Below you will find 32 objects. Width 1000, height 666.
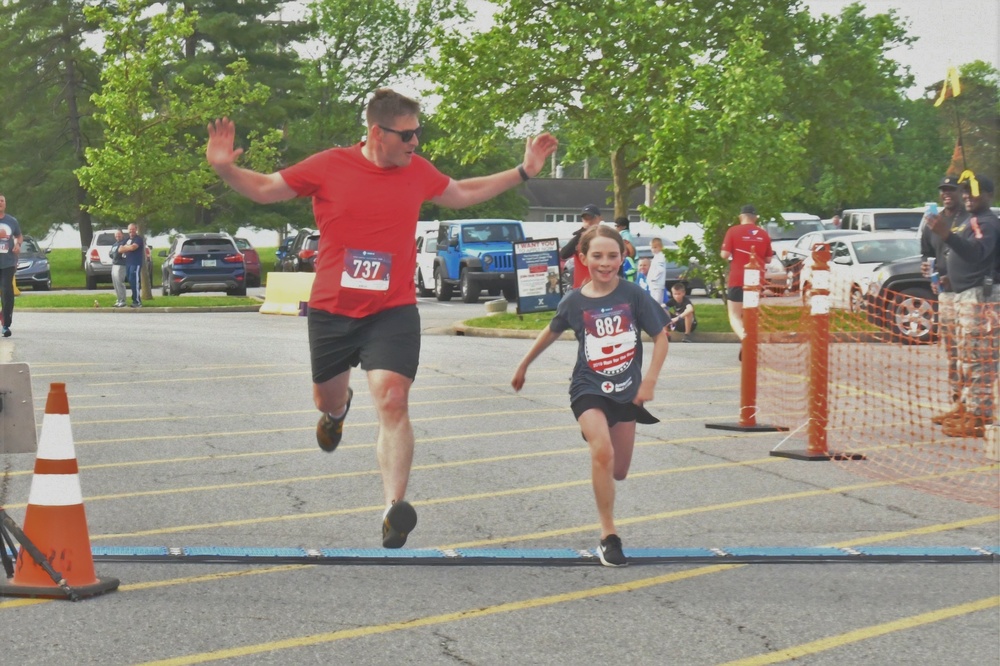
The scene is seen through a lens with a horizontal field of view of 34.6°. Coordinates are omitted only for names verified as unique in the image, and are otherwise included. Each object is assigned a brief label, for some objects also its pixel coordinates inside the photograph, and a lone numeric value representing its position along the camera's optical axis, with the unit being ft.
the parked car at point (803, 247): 116.57
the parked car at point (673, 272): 116.37
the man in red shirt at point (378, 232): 22.91
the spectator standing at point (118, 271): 106.52
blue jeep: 119.44
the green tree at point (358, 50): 249.55
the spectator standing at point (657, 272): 77.71
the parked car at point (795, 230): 137.69
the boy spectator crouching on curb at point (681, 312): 75.72
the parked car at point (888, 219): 137.49
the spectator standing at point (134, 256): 105.90
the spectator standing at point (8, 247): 65.92
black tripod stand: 20.25
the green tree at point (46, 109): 198.39
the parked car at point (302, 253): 116.47
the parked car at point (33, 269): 154.51
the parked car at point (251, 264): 146.30
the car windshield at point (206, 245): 127.24
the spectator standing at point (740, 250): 62.54
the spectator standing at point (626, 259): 72.79
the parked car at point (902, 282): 74.59
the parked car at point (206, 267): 125.49
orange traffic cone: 20.53
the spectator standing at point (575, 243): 55.47
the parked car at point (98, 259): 160.56
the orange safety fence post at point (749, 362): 38.68
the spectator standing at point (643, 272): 79.20
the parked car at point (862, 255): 86.07
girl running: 22.95
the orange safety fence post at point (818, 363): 34.53
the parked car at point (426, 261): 128.67
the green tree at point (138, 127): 126.72
